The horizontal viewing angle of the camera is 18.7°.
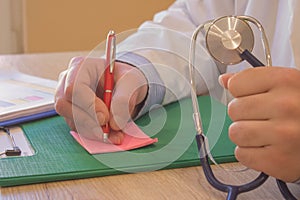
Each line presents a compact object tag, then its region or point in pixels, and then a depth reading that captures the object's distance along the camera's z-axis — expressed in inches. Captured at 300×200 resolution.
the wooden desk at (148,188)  33.2
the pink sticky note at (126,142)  36.7
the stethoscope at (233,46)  32.0
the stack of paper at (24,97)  40.7
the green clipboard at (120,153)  34.5
